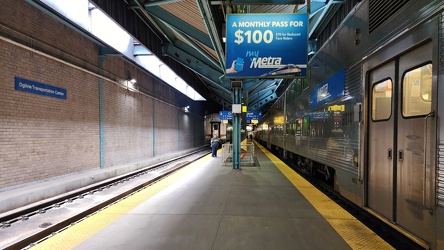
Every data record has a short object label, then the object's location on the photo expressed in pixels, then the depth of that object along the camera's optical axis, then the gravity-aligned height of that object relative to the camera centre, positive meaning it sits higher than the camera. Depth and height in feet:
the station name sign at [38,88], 22.26 +3.46
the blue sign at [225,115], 85.66 +3.00
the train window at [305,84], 24.43 +4.05
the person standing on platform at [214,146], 49.37 -4.55
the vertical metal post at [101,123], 34.71 +0.09
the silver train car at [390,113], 7.93 +0.49
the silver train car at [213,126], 144.05 -1.39
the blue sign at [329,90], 15.48 +2.43
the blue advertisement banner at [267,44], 20.80 +6.82
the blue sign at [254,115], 102.99 +3.62
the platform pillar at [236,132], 33.32 -1.18
